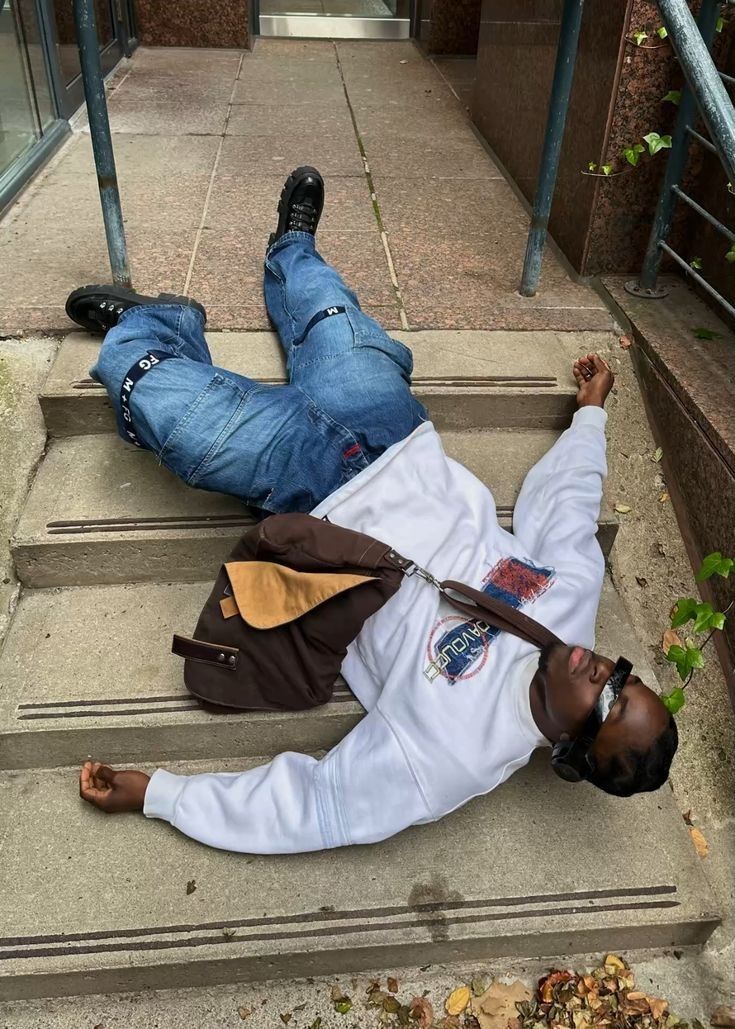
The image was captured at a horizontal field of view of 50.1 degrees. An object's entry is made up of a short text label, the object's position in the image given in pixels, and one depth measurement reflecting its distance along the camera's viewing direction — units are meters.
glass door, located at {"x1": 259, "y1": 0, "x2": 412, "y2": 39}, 7.06
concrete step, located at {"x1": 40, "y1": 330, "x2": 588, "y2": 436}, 2.46
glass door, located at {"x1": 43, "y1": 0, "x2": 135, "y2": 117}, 4.49
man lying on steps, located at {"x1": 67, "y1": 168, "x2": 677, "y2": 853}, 1.69
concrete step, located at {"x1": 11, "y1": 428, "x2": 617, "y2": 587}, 2.18
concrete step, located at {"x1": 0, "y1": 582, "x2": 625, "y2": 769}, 1.93
